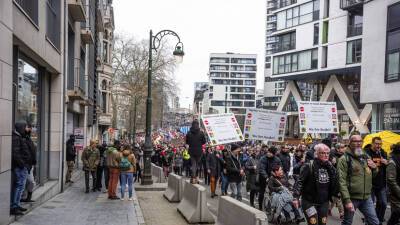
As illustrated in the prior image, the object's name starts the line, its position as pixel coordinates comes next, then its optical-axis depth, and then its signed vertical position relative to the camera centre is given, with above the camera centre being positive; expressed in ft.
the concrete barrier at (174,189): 47.70 -8.08
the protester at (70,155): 60.80 -6.41
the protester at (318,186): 24.39 -3.80
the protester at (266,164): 40.29 -4.66
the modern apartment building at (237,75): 531.91 +29.45
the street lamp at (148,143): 61.05 -4.88
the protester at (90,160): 55.93 -6.41
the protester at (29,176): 33.28 -5.55
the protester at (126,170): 48.34 -6.36
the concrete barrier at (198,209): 35.50 -7.28
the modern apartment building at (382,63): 96.12 +8.42
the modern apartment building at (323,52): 151.43 +16.93
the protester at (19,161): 32.01 -3.87
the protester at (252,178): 42.71 -6.21
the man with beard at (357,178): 25.17 -3.44
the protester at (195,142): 45.47 -3.43
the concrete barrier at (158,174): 73.26 -10.83
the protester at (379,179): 33.40 -4.65
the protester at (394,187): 28.71 -4.36
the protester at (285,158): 47.13 -4.92
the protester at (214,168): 54.48 -6.90
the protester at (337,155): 37.92 -3.73
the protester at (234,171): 46.19 -6.00
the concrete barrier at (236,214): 20.70 -4.83
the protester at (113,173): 49.21 -6.81
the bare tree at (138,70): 216.95 +13.23
